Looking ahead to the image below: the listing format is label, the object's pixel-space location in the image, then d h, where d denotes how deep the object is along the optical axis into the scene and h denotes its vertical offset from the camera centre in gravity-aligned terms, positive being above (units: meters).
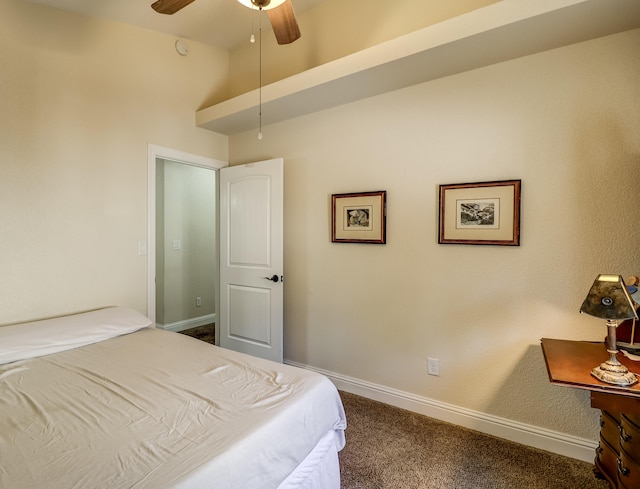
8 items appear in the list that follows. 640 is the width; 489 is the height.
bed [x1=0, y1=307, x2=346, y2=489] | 0.97 -0.69
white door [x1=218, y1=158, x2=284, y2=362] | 2.97 -0.21
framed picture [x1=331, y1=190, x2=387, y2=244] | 2.52 +0.17
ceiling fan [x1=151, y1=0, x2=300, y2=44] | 1.65 +1.20
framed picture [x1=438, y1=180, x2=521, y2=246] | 2.03 +0.17
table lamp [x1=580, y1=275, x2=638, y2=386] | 1.27 -0.29
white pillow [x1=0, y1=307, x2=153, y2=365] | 1.82 -0.61
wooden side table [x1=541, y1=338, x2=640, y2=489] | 1.25 -0.64
